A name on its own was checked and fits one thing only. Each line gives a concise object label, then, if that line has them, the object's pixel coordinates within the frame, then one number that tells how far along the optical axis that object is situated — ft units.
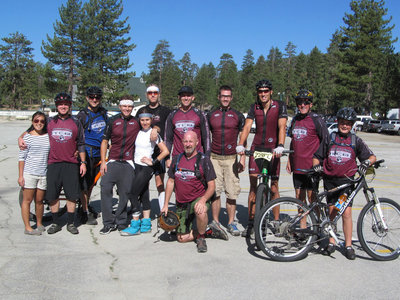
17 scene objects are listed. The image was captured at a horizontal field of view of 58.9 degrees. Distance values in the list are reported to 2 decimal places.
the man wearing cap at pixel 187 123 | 17.04
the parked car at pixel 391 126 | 129.18
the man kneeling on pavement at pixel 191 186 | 15.12
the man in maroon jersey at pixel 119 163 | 17.10
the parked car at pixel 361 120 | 144.53
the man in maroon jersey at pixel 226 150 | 17.08
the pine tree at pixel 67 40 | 155.33
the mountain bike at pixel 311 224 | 13.89
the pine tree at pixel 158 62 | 323.37
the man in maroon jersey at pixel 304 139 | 15.97
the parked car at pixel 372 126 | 136.77
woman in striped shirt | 16.19
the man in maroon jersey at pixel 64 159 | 16.51
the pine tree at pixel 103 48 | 156.56
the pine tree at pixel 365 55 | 152.66
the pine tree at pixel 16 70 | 230.89
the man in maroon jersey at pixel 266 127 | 16.26
